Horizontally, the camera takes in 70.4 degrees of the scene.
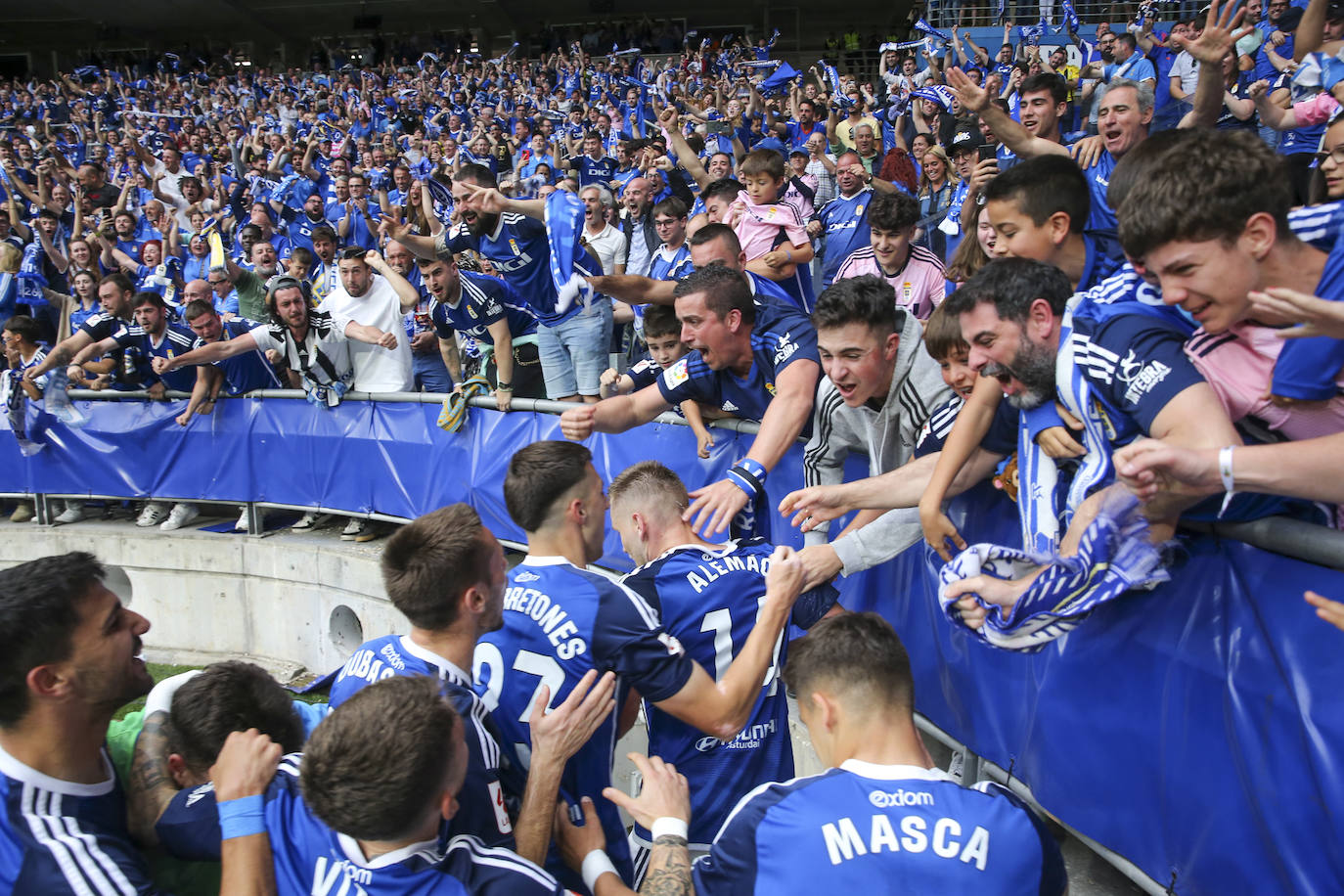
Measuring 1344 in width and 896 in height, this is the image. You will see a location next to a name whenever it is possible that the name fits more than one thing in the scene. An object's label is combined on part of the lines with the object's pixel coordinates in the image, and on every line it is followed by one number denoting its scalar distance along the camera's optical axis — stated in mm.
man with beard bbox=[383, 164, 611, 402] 6891
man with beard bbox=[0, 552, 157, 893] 2178
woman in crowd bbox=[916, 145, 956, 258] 8219
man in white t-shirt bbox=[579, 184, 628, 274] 8898
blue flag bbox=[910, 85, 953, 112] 8719
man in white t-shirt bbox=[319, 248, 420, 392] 7719
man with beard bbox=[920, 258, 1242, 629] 2256
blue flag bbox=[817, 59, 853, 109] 13344
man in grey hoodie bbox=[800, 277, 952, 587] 3523
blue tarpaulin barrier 2320
